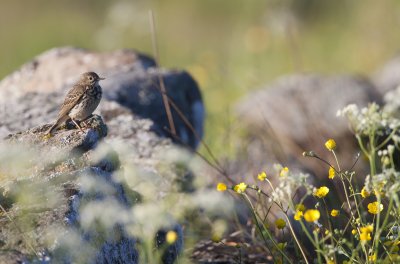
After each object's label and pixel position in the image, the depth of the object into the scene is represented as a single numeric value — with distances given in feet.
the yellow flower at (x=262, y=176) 22.07
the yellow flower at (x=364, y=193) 21.31
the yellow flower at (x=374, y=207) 21.07
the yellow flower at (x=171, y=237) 18.44
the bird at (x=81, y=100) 26.53
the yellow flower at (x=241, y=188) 20.85
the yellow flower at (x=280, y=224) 21.78
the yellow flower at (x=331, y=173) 21.87
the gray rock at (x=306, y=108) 48.65
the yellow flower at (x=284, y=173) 19.16
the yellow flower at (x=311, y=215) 18.43
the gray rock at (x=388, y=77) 55.54
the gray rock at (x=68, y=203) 18.63
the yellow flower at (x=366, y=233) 18.69
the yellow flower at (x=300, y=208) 19.64
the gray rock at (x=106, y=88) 33.24
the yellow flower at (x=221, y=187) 21.80
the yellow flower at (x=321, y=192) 21.10
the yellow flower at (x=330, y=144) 22.06
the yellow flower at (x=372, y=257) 20.15
